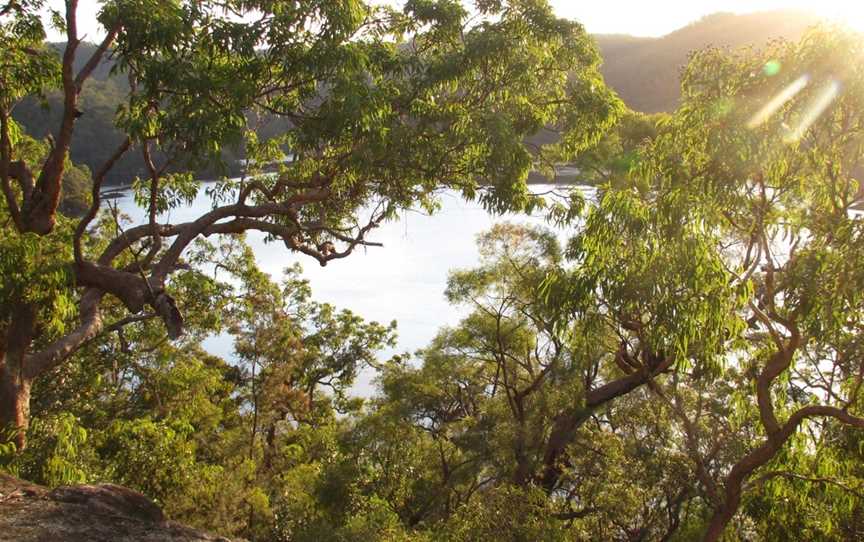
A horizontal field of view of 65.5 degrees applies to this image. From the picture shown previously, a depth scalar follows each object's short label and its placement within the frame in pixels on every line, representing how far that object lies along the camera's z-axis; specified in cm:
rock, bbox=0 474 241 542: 383
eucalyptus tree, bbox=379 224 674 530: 923
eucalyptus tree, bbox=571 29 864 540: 418
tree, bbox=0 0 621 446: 495
